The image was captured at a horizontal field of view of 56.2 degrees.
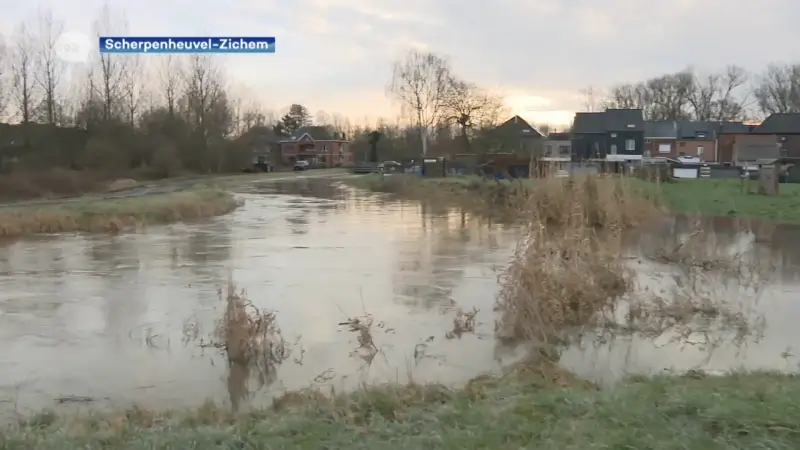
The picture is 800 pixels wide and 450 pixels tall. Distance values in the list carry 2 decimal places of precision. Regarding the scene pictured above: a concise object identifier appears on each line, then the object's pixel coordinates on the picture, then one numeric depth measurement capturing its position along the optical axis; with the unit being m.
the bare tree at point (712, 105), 88.19
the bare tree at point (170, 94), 62.69
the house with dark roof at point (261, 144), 72.47
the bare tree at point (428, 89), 63.00
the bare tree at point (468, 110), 57.94
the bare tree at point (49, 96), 48.25
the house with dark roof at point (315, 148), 99.81
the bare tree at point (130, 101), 55.03
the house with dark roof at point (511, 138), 51.41
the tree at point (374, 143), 84.56
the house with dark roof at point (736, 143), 59.97
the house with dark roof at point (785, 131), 66.38
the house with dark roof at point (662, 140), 77.54
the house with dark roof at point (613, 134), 71.81
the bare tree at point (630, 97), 90.00
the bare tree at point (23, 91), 46.19
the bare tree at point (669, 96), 88.62
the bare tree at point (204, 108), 63.59
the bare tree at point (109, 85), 52.62
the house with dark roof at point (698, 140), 76.12
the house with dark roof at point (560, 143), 64.97
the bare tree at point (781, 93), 80.12
